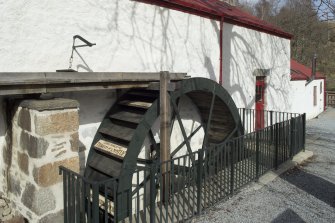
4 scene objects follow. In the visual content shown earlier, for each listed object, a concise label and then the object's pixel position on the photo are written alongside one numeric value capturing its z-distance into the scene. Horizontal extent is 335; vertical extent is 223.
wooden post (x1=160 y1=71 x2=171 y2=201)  4.93
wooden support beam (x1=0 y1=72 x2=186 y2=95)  3.26
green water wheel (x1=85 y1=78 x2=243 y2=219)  4.61
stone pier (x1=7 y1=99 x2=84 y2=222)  3.42
